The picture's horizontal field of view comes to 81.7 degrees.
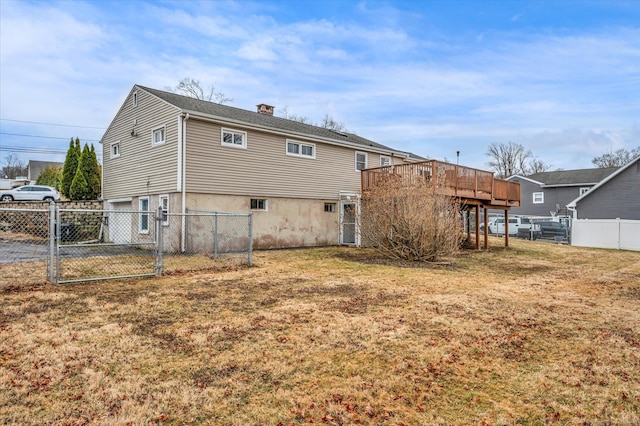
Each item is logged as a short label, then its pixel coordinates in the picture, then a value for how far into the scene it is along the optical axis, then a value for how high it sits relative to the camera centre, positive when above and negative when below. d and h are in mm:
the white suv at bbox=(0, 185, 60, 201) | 23422 +1480
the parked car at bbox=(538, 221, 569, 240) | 23859 -808
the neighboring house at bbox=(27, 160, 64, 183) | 52031 +7068
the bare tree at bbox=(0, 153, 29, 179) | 58688 +7976
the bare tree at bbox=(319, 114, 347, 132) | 42344 +10834
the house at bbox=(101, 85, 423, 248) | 13578 +2133
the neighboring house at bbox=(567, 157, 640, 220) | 23031 +1323
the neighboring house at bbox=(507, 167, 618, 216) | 32906 +2770
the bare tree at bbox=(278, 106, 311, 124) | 39372 +11014
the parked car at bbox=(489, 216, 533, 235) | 27327 -541
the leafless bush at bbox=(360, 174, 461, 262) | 11578 -82
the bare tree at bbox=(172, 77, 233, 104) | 32781 +11376
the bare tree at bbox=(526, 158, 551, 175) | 54844 +7744
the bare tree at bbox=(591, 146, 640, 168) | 50031 +8415
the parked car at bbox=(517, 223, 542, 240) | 24769 -1005
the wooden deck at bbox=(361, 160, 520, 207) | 12828 +1504
